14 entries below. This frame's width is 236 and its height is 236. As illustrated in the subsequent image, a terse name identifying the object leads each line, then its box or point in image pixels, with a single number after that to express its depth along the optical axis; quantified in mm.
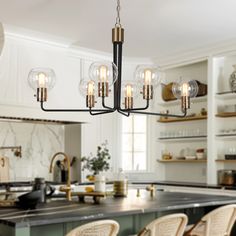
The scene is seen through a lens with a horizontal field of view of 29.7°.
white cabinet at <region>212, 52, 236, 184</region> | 6234
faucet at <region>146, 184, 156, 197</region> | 4082
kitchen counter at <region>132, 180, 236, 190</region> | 5745
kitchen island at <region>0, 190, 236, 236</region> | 2592
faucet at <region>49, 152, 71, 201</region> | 3654
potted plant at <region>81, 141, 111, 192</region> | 6535
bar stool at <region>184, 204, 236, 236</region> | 3449
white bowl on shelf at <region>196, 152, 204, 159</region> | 6602
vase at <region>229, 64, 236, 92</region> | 6098
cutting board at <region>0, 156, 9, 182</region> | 5949
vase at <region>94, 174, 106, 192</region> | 3682
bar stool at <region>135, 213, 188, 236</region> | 3008
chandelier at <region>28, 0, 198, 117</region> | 3545
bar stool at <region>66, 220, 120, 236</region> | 2648
